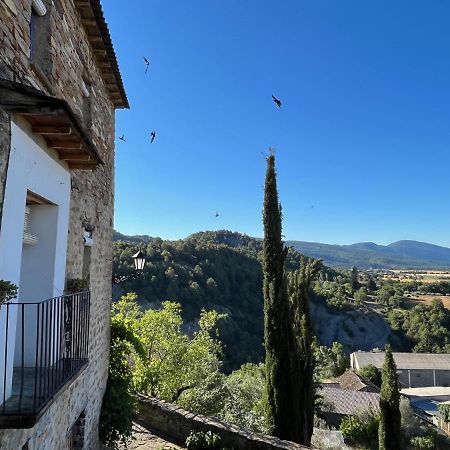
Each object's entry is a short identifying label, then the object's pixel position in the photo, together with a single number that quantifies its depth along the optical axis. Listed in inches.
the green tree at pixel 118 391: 298.7
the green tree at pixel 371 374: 1633.9
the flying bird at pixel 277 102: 215.9
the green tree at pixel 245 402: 499.6
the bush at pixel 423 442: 827.4
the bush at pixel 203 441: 365.1
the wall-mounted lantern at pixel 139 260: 372.5
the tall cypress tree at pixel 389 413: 631.8
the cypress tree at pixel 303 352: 492.1
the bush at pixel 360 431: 821.9
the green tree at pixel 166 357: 537.3
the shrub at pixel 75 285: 195.0
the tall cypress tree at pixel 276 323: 481.7
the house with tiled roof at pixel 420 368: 2199.8
